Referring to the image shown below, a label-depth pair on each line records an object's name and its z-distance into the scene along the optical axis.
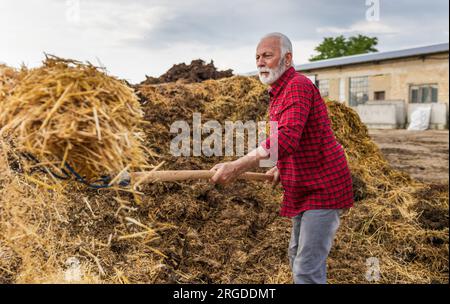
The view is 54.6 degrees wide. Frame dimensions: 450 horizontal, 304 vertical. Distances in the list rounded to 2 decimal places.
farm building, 19.23
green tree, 37.66
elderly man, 2.51
